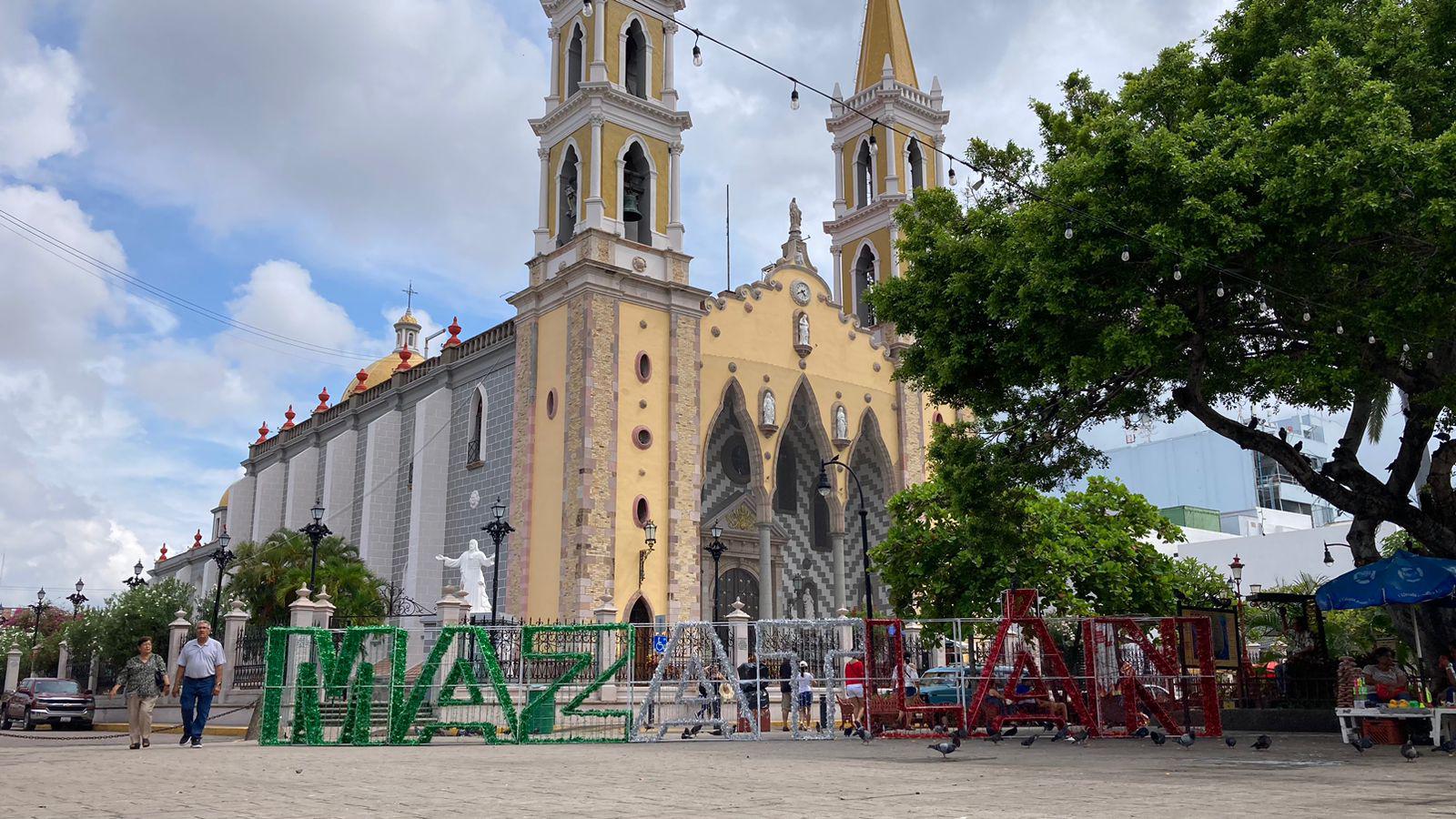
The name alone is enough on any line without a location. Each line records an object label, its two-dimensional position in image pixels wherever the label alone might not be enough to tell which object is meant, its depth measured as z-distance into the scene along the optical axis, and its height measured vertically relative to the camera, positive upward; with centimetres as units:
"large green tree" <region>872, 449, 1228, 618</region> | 2444 +202
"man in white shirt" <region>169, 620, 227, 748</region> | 1380 -19
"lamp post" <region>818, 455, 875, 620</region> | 2339 +287
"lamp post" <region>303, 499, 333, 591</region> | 2451 +267
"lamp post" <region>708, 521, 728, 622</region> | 2627 +243
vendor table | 1145 -60
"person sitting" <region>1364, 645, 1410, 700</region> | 1299 -24
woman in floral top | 1363 -32
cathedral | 2850 +694
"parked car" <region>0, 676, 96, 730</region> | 2450 -85
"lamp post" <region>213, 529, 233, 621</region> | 2817 +248
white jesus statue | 2767 +190
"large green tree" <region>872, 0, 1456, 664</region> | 1200 +429
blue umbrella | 1280 +78
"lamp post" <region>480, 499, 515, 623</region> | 2455 +272
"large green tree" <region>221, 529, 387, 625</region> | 2705 +182
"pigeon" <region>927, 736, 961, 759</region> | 1091 -80
